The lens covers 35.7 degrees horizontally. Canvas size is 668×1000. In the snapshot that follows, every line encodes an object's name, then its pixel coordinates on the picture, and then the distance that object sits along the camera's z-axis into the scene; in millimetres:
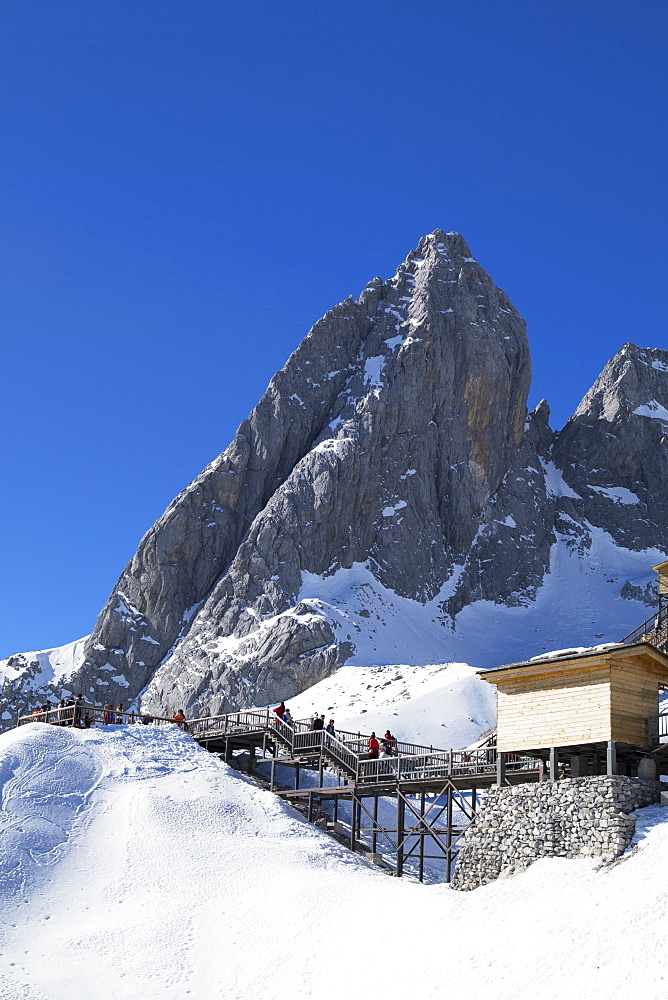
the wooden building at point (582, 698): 27078
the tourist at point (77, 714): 36953
